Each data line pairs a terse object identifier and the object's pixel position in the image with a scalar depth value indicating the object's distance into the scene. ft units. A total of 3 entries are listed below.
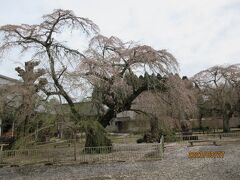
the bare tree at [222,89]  68.90
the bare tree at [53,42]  35.55
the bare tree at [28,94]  33.71
